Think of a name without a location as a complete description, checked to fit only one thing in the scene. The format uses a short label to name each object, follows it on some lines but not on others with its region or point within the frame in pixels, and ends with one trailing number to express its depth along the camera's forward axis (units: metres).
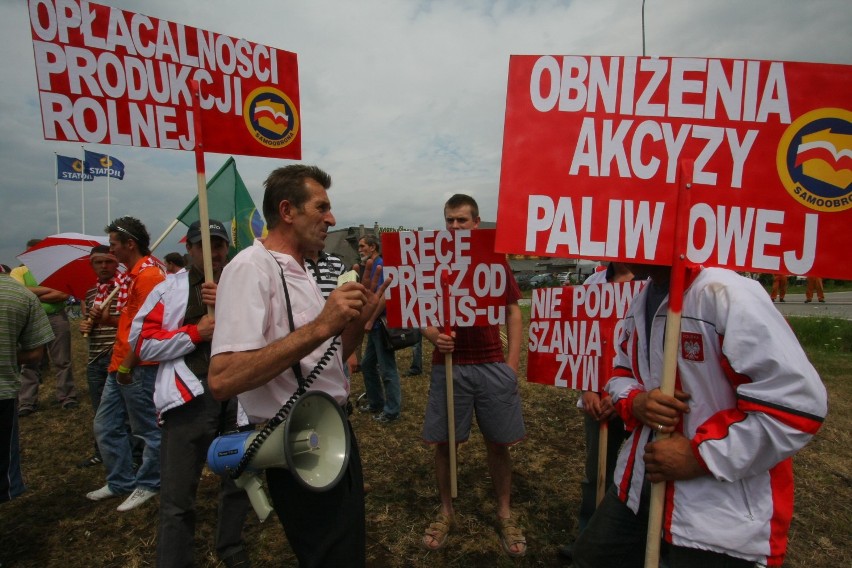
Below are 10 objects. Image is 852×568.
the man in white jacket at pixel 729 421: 1.31
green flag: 5.00
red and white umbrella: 5.30
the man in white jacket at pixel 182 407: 2.56
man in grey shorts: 3.15
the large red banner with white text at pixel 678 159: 1.43
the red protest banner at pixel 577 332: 3.02
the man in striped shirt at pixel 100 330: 4.54
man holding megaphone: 1.54
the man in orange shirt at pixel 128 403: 3.60
